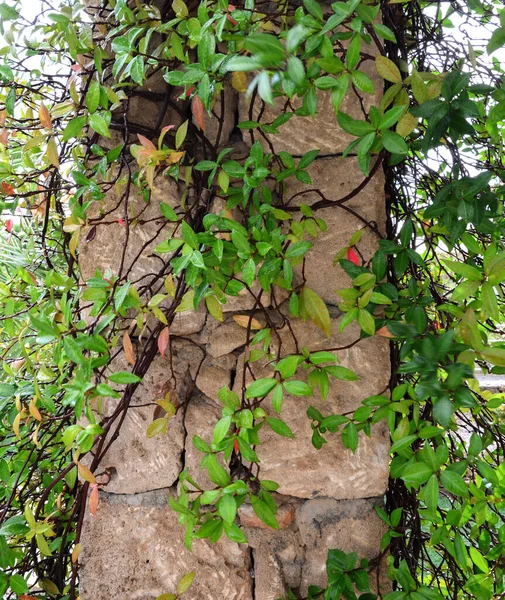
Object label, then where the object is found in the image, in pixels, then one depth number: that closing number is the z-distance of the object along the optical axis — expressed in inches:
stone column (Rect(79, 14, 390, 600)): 45.5
